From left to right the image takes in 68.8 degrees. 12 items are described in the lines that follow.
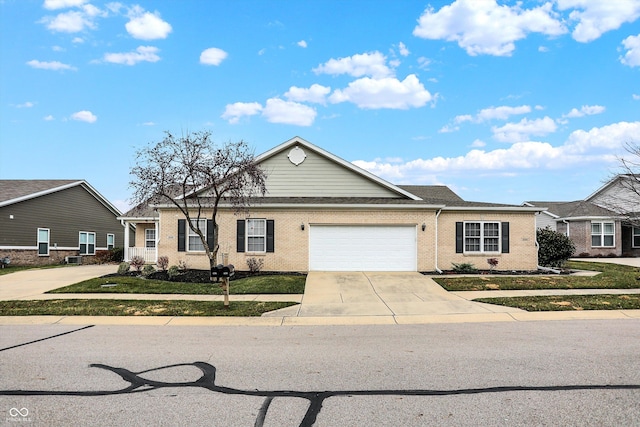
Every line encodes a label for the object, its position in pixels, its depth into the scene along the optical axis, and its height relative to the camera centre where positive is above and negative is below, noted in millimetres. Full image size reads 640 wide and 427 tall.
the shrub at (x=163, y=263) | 19547 -1268
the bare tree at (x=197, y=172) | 16766 +2189
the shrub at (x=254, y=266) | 19125 -1374
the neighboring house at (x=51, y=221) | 27453 +793
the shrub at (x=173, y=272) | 18050 -1534
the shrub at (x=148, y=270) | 18638 -1574
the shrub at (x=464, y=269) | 19656 -1570
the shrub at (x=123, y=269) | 19641 -1527
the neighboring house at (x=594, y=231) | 31906 +35
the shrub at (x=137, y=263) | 20000 -1302
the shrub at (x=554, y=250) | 21641 -858
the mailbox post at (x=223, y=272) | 11664 -990
